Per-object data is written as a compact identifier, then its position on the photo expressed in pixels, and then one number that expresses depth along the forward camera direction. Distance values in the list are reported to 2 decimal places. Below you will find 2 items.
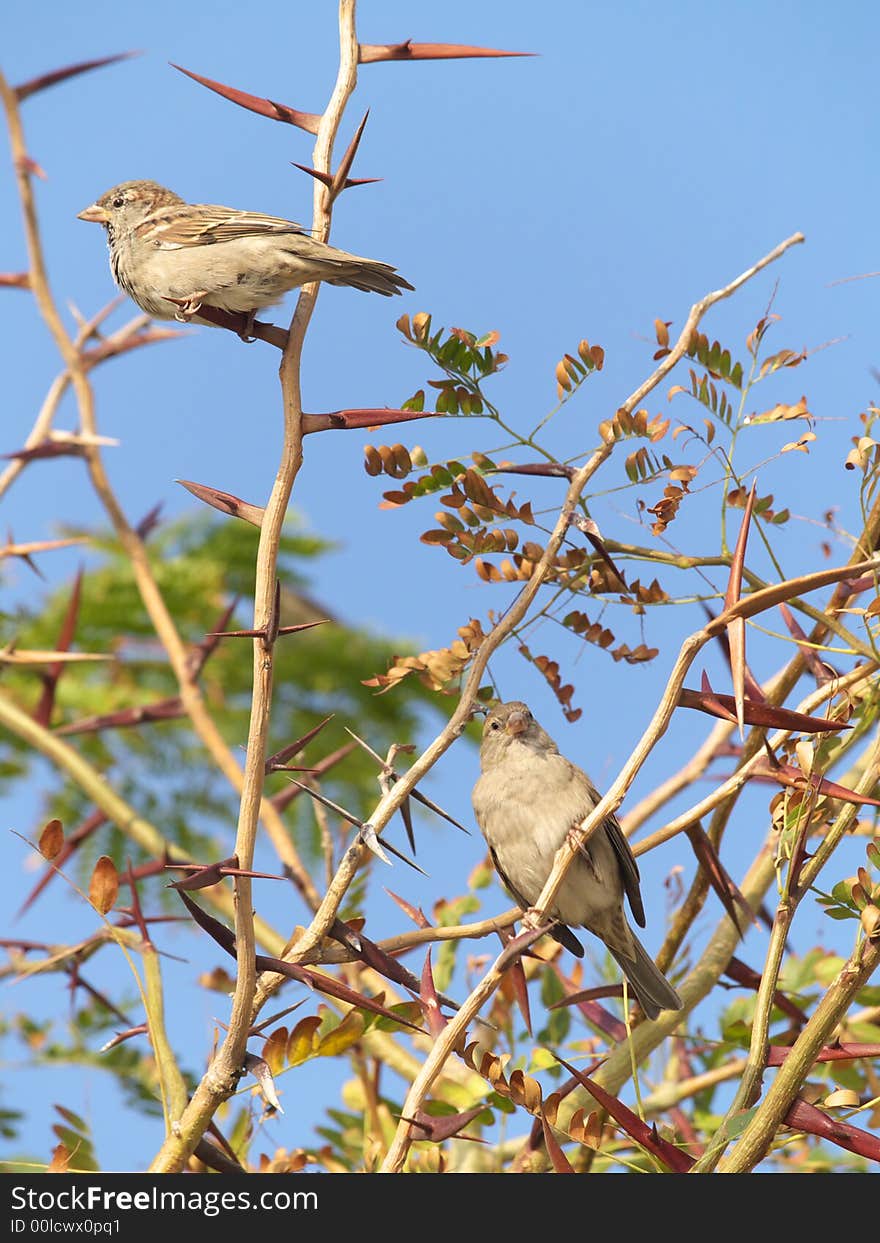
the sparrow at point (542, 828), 7.71
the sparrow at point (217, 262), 7.03
